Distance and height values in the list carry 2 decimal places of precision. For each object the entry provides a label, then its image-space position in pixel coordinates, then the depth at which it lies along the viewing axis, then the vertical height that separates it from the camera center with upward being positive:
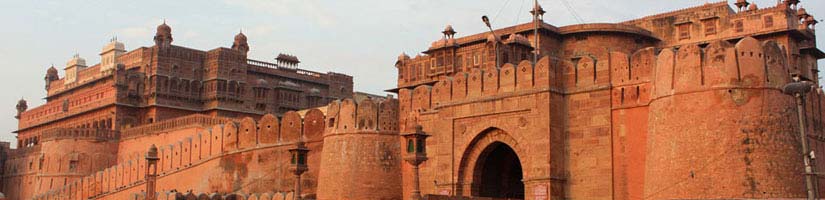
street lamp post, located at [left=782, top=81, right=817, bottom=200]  17.31 +1.62
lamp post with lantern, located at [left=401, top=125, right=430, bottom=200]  25.12 +1.08
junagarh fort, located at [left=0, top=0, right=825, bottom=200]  23.39 +1.80
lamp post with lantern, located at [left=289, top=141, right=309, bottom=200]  28.17 +0.81
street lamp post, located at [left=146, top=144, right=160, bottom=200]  33.22 +0.37
